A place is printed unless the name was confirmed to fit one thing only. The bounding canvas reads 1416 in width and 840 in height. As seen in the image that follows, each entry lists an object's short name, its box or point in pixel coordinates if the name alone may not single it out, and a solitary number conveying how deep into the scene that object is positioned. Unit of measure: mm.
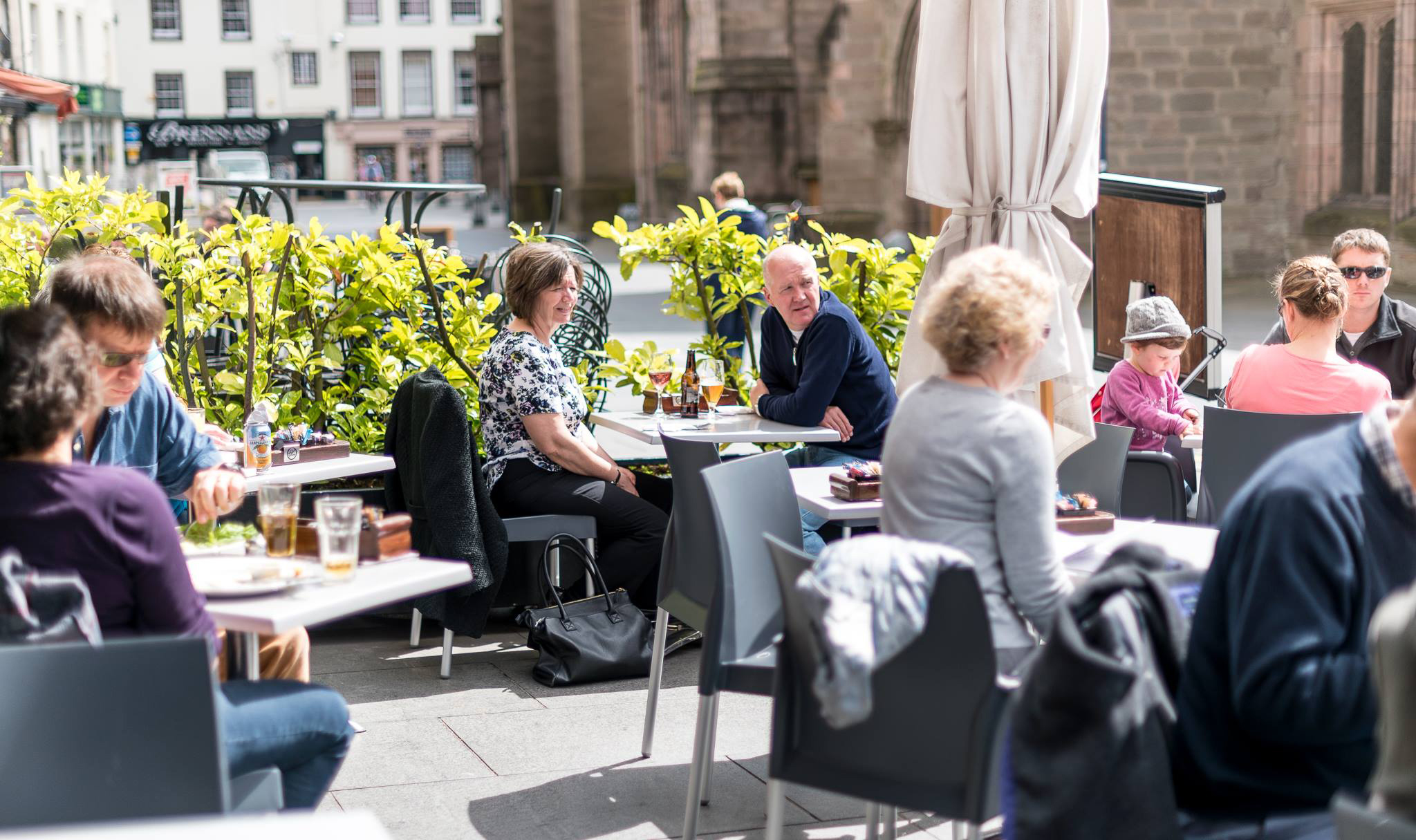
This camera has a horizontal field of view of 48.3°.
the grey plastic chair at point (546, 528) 5818
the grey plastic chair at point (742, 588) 3869
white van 36656
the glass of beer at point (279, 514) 3607
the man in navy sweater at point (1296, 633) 2461
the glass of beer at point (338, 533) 3488
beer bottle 6484
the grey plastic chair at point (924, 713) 3012
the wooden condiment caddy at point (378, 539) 3740
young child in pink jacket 5801
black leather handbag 5586
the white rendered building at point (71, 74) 37344
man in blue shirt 3732
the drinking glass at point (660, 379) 6699
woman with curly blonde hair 3236
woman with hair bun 5012
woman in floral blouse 5746
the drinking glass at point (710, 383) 6527
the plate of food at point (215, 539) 3795
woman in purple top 2893
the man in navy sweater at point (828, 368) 5965
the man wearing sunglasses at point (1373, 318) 6023
